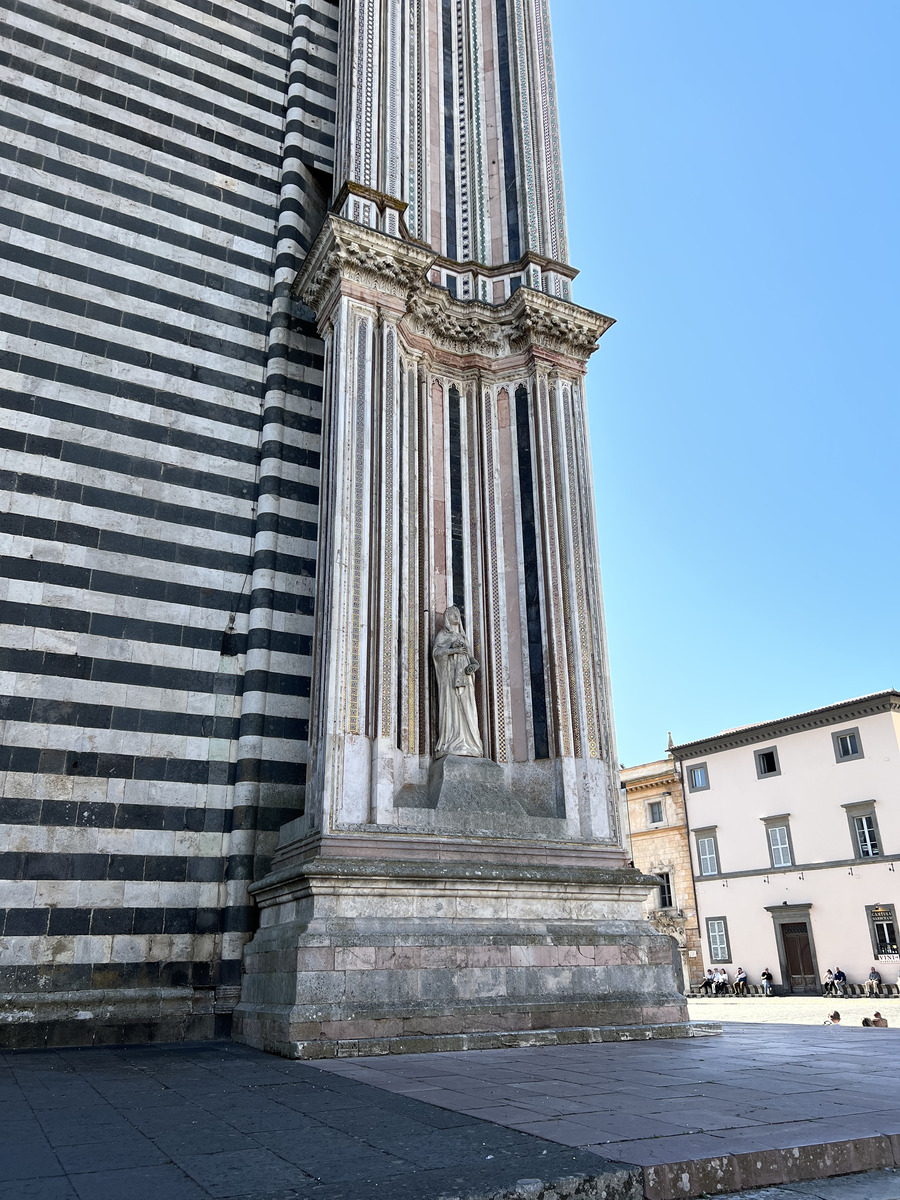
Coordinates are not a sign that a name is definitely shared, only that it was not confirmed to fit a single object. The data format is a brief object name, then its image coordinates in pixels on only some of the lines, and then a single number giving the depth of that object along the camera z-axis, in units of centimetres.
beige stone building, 3938
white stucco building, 3269
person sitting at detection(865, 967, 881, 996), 3052
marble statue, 1155
